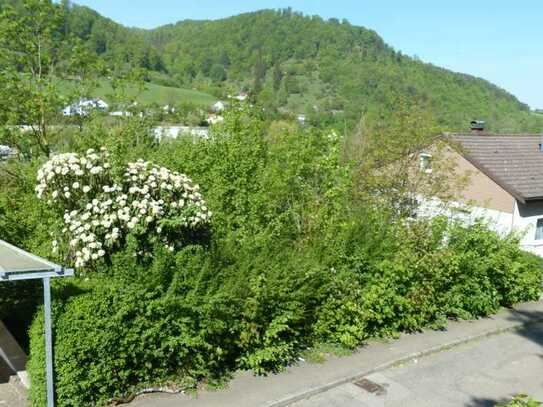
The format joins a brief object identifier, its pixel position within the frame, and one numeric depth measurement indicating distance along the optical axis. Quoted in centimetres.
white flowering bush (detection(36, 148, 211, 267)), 736
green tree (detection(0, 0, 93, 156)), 1359
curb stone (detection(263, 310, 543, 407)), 722
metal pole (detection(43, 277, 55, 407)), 595
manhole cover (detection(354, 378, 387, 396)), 765
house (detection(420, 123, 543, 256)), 2009
